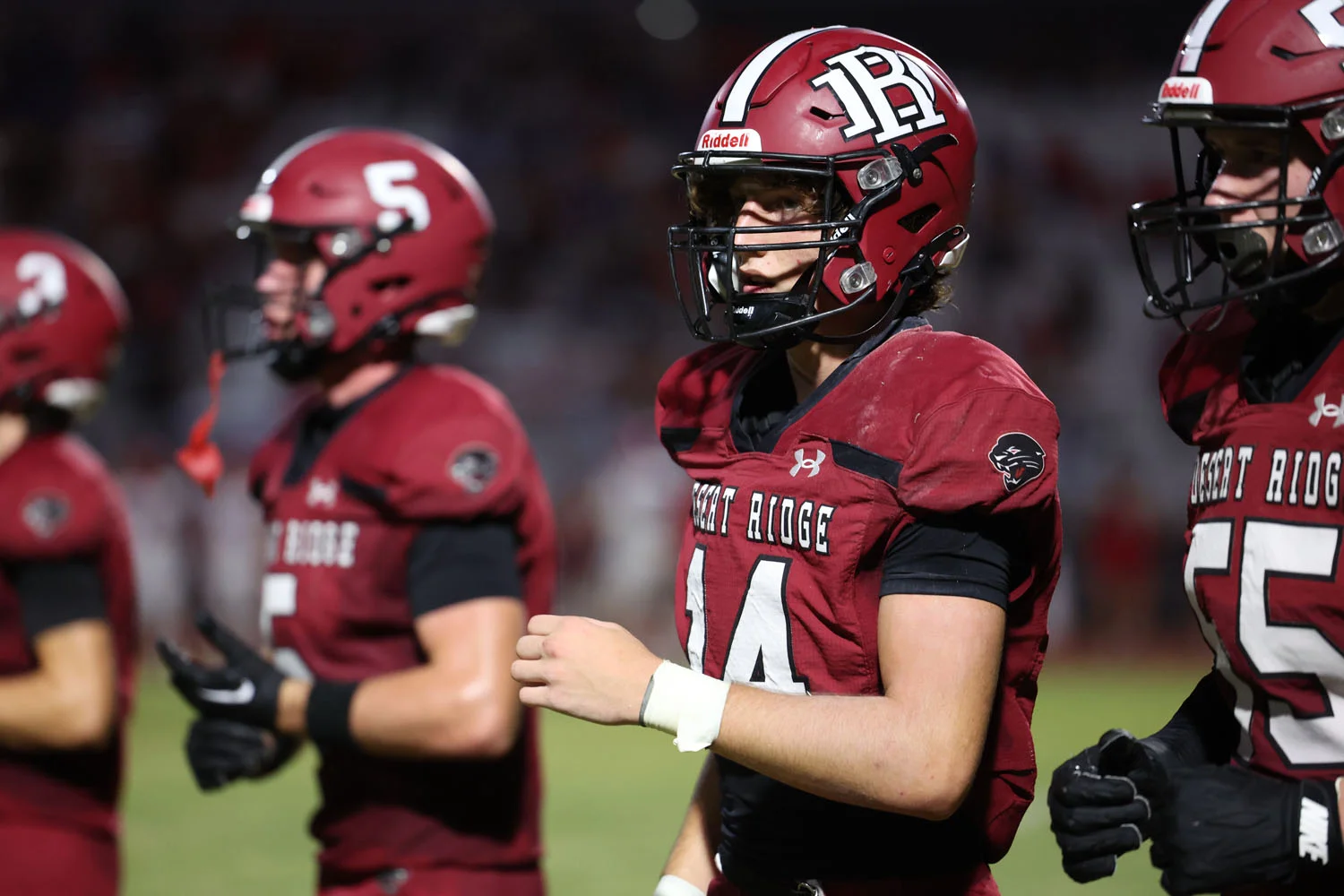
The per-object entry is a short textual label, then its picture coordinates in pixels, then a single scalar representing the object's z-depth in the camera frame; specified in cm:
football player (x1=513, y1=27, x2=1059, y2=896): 1503
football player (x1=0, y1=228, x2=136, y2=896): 1604
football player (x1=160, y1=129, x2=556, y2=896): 1573
